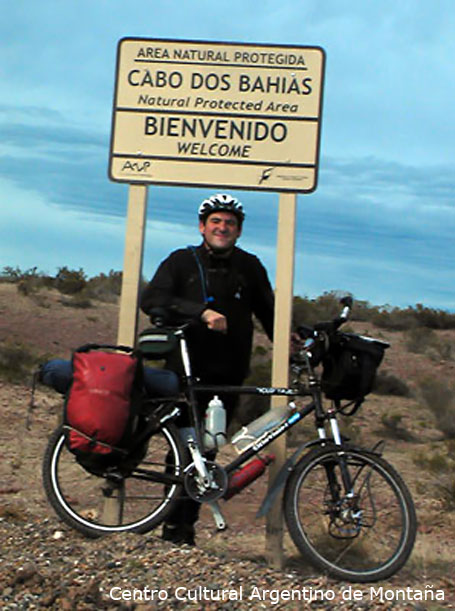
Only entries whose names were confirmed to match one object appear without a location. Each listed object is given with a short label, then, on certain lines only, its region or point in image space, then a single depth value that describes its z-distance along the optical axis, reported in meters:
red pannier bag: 4.69
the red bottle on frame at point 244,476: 4.89
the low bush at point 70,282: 26.45
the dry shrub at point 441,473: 7.54
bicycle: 4.81
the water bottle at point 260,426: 5.03
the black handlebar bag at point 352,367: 4.89
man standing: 5.26
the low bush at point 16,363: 12.51
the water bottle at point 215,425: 4.95
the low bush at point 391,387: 15.67
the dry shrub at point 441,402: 12.23
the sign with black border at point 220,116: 5.57
